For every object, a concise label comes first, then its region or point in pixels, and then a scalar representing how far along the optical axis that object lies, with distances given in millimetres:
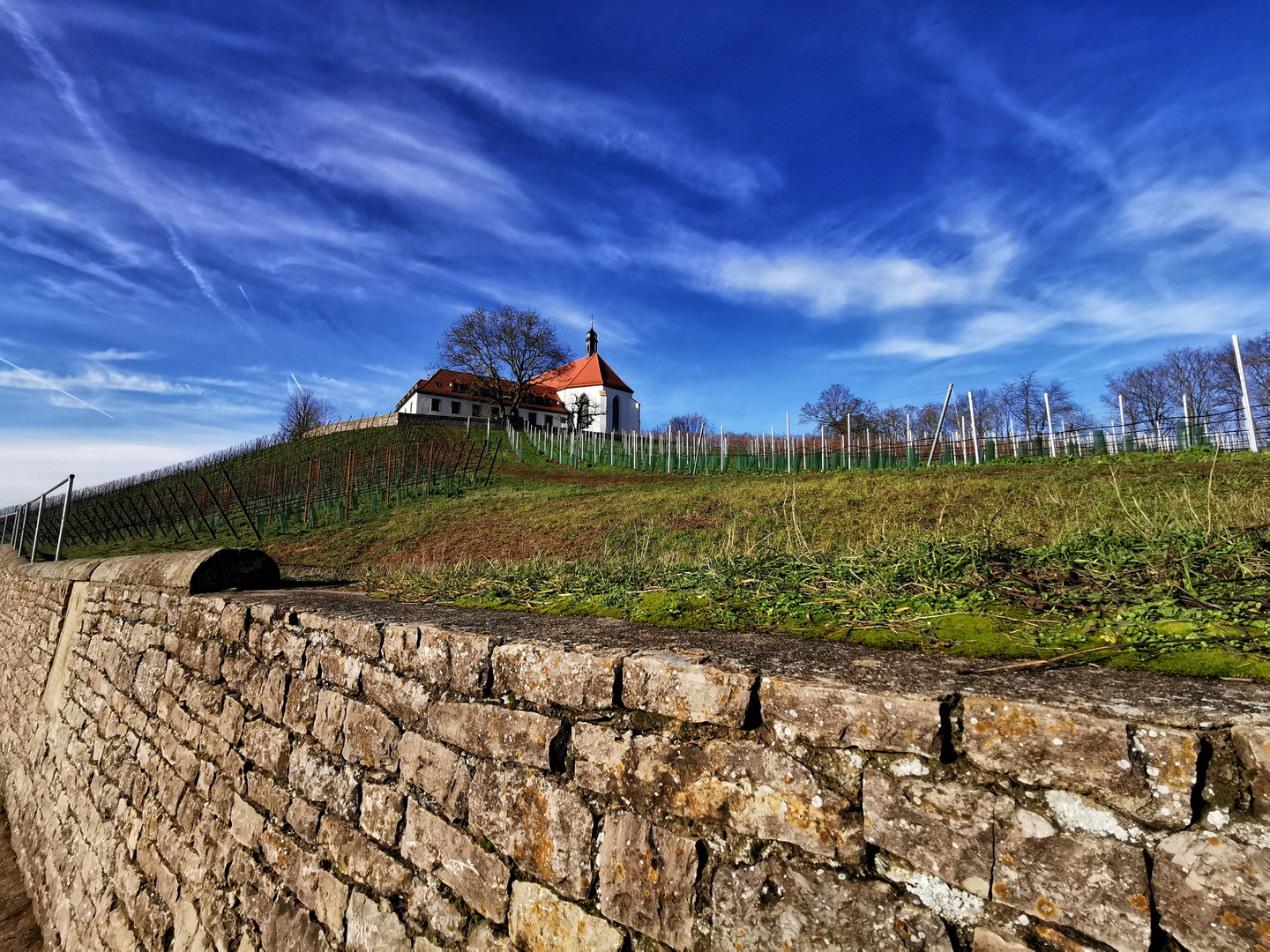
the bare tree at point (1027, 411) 45797
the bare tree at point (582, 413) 55625
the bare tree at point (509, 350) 43094
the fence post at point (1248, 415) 13953
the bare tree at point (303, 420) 55038
